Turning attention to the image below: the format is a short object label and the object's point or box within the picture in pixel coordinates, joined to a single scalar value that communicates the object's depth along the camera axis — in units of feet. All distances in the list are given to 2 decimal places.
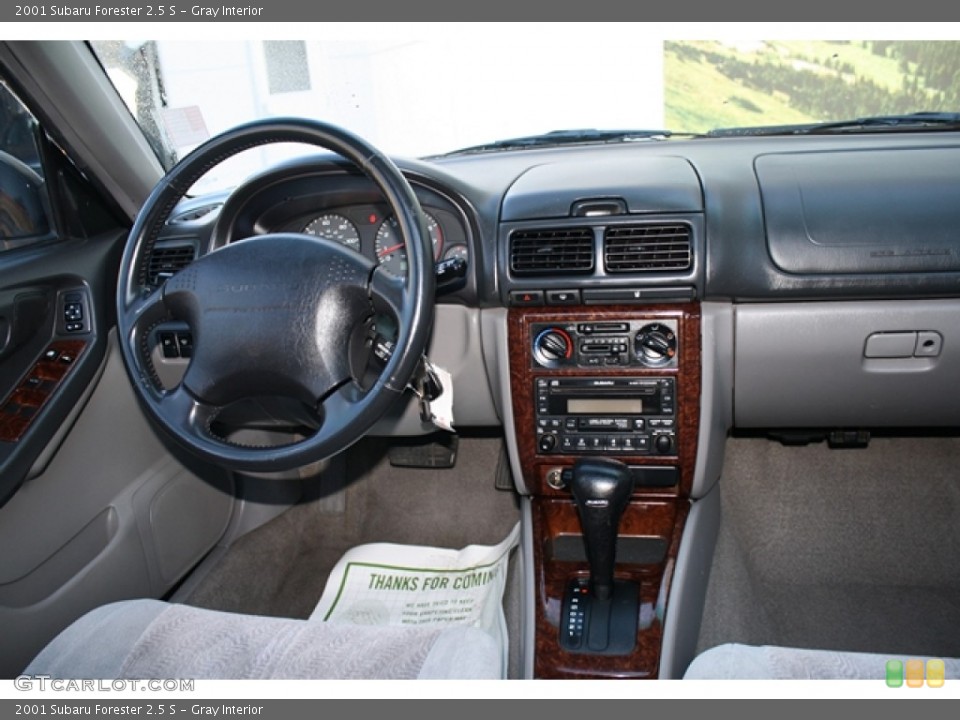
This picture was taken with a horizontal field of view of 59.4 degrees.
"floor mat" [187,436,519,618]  8.42
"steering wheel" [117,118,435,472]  4.69
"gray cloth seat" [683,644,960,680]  3.87
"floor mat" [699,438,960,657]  7.50
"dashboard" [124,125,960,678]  6.15
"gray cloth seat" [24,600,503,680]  4.06
